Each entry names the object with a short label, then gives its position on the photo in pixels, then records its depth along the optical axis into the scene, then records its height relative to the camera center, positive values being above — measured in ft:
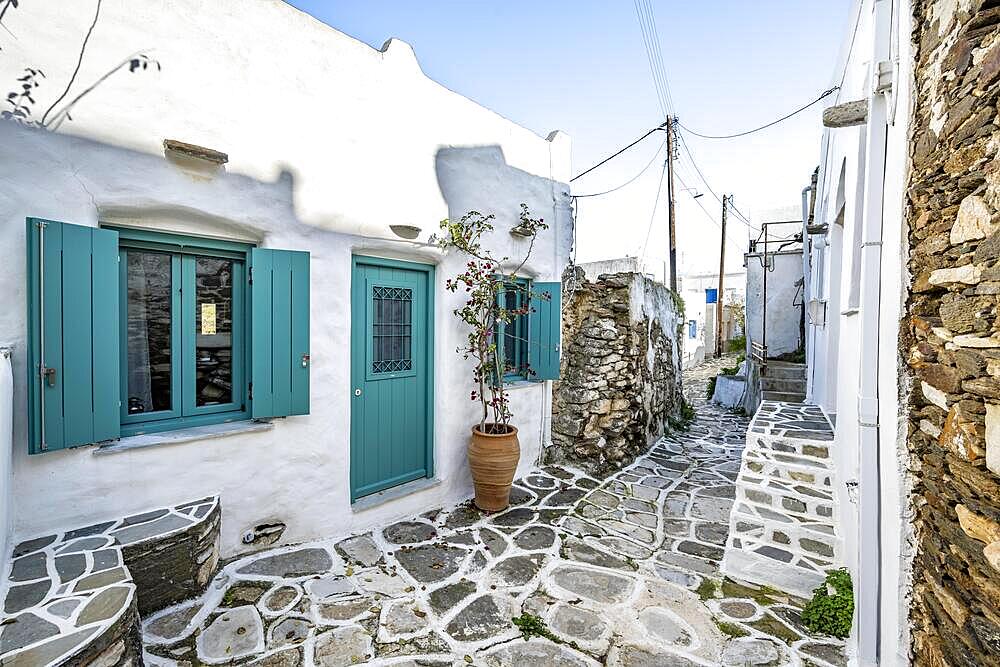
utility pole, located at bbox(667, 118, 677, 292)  36.29 +12.40
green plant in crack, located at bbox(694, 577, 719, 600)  9.88 -6.08
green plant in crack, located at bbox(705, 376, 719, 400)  36.04 -5.09
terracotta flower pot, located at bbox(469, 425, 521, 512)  13.74 -4.43
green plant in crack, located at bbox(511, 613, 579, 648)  8.56 -6.09
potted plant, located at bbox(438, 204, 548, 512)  13.82 -0.96
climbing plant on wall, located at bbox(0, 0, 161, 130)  7.79 +4.21
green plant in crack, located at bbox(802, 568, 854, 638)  8.63 -5.73
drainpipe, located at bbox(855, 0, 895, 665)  6.95 -0.49
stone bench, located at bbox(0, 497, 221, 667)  5.67 -4.08
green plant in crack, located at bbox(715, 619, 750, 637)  8.63 -6.06
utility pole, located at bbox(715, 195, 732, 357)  49.01 +3.65
